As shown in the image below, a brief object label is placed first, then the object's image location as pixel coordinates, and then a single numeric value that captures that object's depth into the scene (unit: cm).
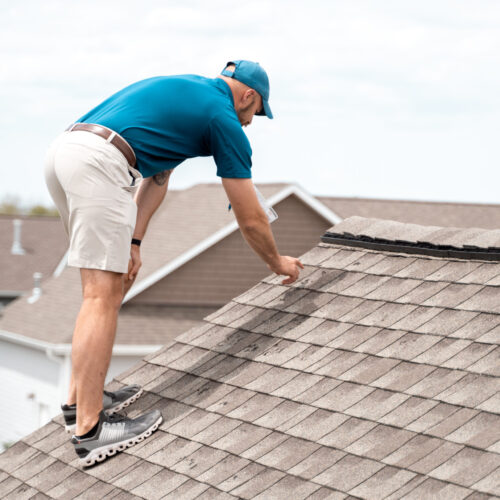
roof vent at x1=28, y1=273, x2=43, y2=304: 2267
